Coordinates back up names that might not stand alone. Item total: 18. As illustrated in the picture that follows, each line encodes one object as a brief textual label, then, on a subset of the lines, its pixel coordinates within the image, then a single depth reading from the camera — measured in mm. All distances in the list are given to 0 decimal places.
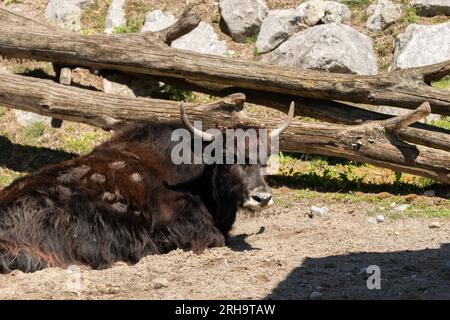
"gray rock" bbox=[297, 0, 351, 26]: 13562
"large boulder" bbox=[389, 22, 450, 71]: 12742
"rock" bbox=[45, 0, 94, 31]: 14016
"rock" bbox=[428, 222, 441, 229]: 8789
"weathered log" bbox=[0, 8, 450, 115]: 10070
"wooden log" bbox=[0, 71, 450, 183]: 9897
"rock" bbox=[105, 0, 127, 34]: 14039
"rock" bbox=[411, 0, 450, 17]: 13883
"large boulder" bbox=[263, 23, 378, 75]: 12422
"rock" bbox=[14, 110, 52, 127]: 11828
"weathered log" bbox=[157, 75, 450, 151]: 10055
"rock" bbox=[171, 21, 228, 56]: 13508
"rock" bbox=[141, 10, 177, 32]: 13766
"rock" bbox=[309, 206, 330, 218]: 9570
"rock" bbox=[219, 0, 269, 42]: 13906
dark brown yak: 7570
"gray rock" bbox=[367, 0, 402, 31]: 13820
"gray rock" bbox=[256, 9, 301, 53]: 13539
